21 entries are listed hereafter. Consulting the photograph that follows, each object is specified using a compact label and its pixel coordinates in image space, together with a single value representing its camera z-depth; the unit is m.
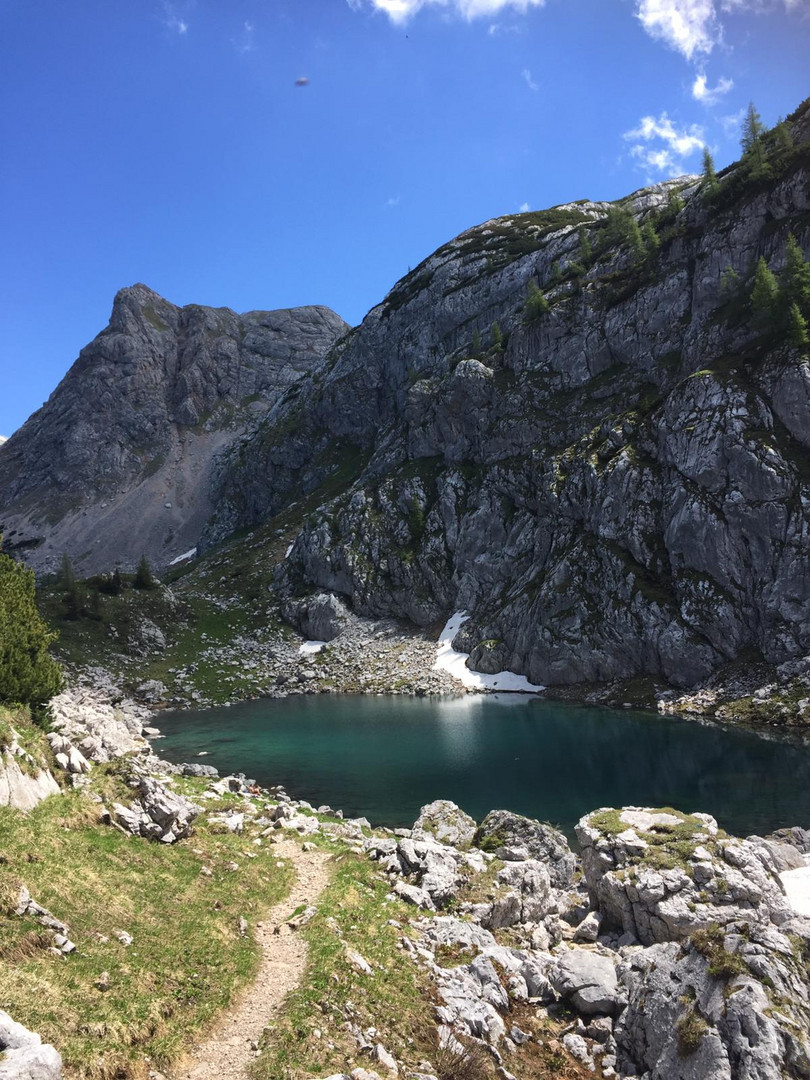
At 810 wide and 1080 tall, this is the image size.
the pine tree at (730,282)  88.44
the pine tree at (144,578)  119.44
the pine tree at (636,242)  107.69
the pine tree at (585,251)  122.81
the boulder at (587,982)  14.98
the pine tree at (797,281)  74.19
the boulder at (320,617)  114.31
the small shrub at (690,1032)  11.93
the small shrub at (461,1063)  11.20
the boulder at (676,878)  18.97
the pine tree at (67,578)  109.65
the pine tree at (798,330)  71.38
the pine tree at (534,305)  116.38
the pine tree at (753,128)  96.56
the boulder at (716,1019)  11.28
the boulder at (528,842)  25.81
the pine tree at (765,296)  75.62
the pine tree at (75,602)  102.69
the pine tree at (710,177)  97.62
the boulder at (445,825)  28.72
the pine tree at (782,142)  89.69
